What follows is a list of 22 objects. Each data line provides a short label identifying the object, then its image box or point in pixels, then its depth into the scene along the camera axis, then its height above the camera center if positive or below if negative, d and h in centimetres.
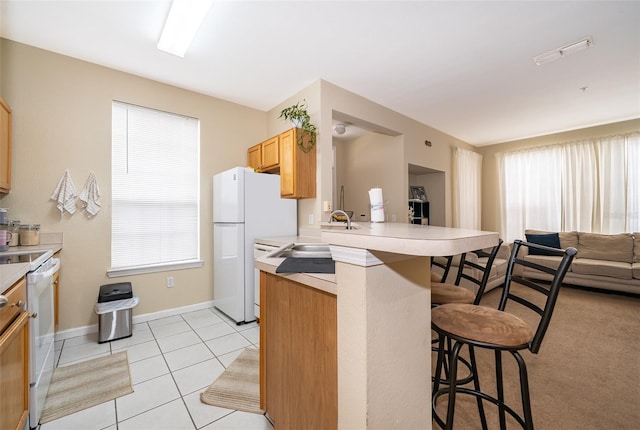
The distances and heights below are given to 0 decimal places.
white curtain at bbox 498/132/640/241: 438 +52
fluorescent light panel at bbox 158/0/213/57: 197 +163
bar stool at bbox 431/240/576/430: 100 -46
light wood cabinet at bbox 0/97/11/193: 211 +62
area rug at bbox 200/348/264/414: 166 -119
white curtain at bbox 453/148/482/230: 529 +58
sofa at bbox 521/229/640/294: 379 -75
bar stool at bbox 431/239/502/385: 150 -48
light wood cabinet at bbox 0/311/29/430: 108 -71
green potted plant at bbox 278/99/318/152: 304 +110
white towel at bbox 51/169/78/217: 248 +24
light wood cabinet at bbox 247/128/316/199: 300 +64
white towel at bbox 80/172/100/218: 262 +22
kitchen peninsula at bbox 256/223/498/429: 82 -40
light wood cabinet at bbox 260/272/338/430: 98 -60
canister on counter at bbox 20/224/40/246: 227 -13
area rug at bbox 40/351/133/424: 162 -117
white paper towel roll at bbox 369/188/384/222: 170 +8
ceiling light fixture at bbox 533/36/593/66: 250 +166
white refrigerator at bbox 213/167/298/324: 288 -10
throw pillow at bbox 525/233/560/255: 474 -46
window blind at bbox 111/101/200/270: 287 +37
